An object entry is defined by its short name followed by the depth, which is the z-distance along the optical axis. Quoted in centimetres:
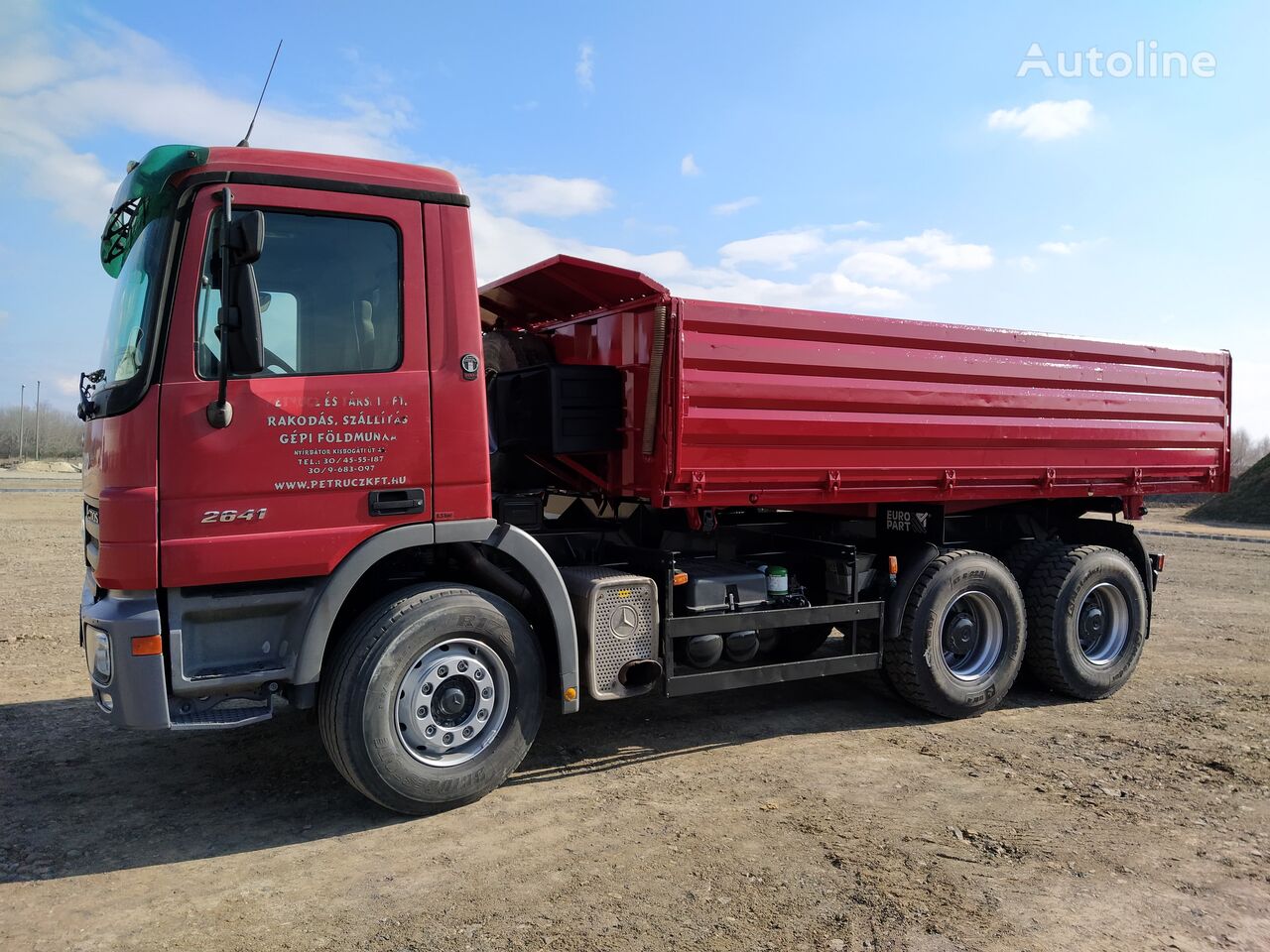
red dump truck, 392
